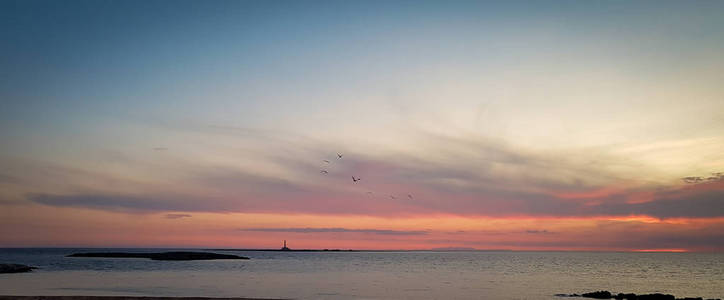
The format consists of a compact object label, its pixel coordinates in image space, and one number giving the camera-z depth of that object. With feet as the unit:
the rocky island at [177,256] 503.61
